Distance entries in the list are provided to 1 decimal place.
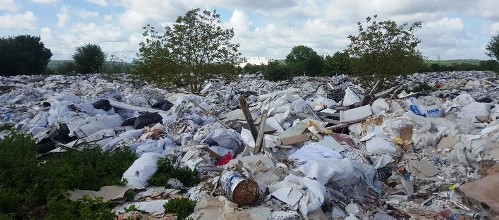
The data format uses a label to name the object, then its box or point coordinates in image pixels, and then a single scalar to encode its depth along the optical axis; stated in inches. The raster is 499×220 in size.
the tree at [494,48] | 1240.5
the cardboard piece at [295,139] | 268.1
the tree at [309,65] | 1387.8
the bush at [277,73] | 1035.9
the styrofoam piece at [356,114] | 341.1
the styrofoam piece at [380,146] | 265.7
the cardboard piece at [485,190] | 182.1
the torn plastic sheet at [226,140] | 278.8
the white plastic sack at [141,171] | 210.8
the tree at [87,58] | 1330.0
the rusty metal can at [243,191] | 171.5
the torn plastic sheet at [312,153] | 230.8
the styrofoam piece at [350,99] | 409.0
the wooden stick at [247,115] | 244.7
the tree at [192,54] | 554.9
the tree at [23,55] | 1200.2
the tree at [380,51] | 546.9
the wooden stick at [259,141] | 242.8
